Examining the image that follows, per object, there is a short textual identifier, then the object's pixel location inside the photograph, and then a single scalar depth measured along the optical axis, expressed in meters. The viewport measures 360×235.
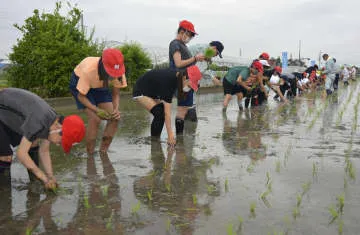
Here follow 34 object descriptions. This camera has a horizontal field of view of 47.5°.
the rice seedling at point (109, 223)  2.80
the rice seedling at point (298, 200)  3.23
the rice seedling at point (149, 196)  3.35
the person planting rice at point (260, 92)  10.83
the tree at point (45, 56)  11.68
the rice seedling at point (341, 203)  3.12
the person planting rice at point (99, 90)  4.47
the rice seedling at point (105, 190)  3.50
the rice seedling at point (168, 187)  3.63
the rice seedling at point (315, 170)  4.18
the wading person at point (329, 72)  15.40
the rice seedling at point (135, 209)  3.08
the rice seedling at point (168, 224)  2.77
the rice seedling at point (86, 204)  3.19
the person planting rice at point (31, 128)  3.25
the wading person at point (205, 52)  6.43
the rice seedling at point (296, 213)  2.99
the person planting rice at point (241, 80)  9.88
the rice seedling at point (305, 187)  3.56
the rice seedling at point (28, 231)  2.59
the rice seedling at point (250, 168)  4.32
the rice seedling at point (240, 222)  2.79
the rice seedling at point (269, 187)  3.62
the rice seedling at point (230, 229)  2.58
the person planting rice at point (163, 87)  5.57
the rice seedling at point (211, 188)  3.62
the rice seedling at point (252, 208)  3.05
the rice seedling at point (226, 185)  3.66
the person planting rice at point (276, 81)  13.06
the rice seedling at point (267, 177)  3.89
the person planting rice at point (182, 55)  6.10
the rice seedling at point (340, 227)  2.71
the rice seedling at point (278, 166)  4.34
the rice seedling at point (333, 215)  2.92
